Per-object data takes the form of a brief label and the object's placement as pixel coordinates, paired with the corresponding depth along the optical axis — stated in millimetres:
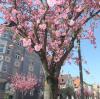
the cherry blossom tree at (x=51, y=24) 3942
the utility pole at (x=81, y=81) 7082
